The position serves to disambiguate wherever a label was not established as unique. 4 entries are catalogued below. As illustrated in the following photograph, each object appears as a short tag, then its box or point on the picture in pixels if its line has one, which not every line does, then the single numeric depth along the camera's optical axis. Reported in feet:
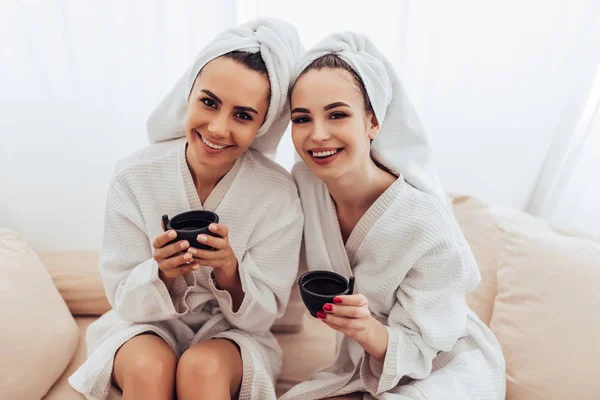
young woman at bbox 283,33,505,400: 3.93
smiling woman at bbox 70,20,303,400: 3.87
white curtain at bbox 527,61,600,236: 6.08
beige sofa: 4.44
